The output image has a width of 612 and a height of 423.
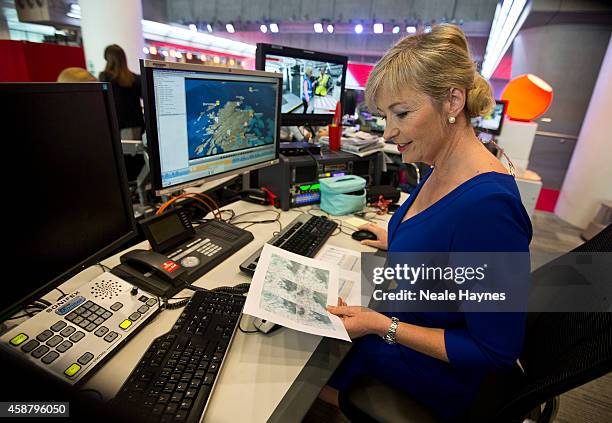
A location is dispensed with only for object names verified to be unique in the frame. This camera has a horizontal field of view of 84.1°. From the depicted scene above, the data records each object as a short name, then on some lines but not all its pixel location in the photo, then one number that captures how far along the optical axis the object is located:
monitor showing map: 0.96
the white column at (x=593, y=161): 3.50
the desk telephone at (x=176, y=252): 0.91
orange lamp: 3.88
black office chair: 0.56
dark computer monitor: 0.59
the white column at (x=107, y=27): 3.62
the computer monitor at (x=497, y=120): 4.11
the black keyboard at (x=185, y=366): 0.59
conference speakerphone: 0.63
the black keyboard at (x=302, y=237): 1.05
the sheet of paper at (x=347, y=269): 0.96
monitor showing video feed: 1.49
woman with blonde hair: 0.75
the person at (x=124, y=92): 3.13
